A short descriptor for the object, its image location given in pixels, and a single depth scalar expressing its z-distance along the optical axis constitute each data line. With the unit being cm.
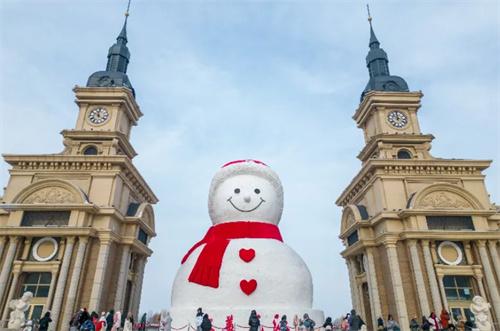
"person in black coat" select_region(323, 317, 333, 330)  1334
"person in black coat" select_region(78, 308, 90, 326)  1377
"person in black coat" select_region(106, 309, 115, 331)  1509
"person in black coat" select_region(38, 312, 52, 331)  1325
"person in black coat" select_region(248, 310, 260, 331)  1179
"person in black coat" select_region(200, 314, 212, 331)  1140
